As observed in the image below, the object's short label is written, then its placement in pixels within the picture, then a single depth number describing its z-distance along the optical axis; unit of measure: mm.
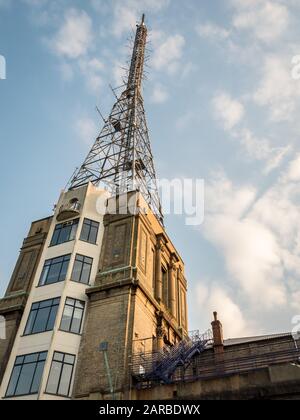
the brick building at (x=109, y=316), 20828
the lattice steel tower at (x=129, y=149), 37219
